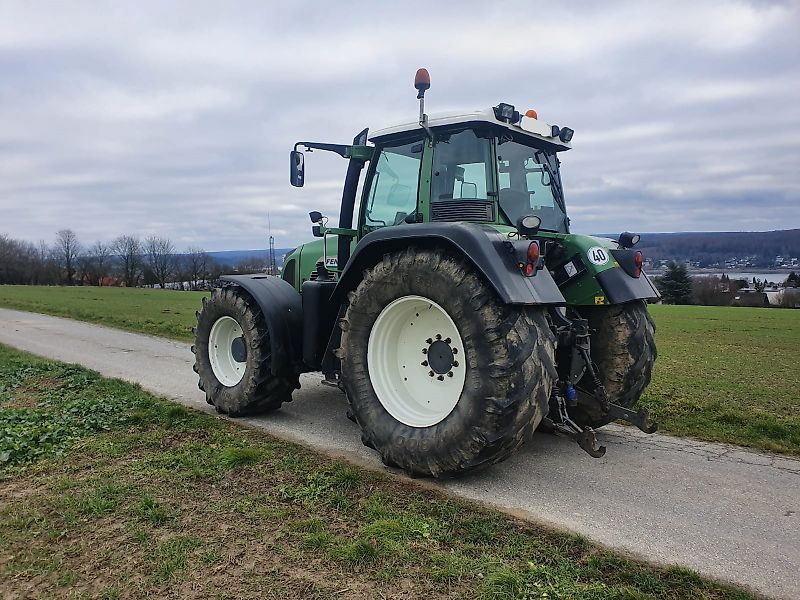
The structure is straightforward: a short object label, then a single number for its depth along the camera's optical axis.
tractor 4.19
